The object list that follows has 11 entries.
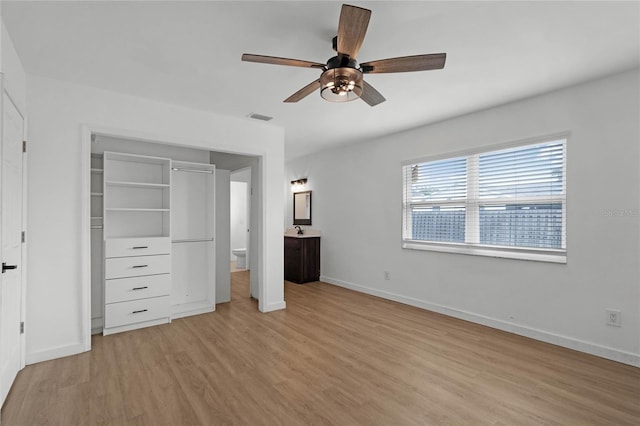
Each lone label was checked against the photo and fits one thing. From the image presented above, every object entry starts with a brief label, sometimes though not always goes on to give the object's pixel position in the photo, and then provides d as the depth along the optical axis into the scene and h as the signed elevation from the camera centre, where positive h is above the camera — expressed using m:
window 3.37 +0.12
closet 3.55 -0.34
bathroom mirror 6.66 +0.07
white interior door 2.21 -0.25
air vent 3.98 +1.16
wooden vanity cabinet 6.08 -0.90
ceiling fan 1.90 +0.95
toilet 7.61 -1.09
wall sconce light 6.79 +0.58
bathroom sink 6.33 -0.45
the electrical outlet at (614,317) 2.89 -0.93
